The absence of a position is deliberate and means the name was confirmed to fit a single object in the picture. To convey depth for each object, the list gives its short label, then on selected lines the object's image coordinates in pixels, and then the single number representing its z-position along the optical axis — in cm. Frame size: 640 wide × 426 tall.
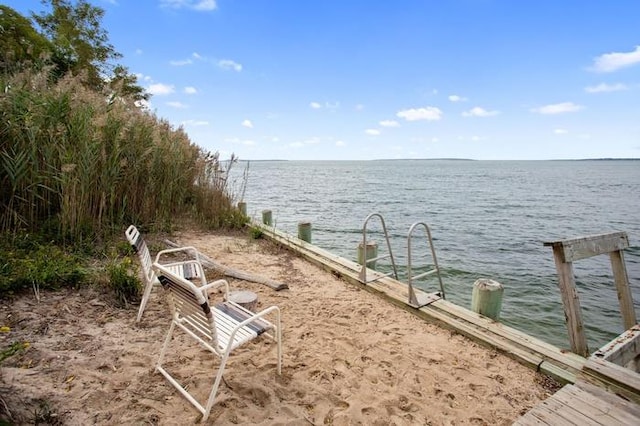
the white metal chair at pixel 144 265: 295
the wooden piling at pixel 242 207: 781
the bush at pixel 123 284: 366
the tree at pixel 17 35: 974
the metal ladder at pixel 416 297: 379
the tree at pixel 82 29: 1849
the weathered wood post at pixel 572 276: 304
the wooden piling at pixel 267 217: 848
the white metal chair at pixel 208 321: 196
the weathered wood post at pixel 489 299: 365
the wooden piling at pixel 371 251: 546
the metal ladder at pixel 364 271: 445
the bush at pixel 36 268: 335
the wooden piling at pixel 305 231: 684
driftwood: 440
